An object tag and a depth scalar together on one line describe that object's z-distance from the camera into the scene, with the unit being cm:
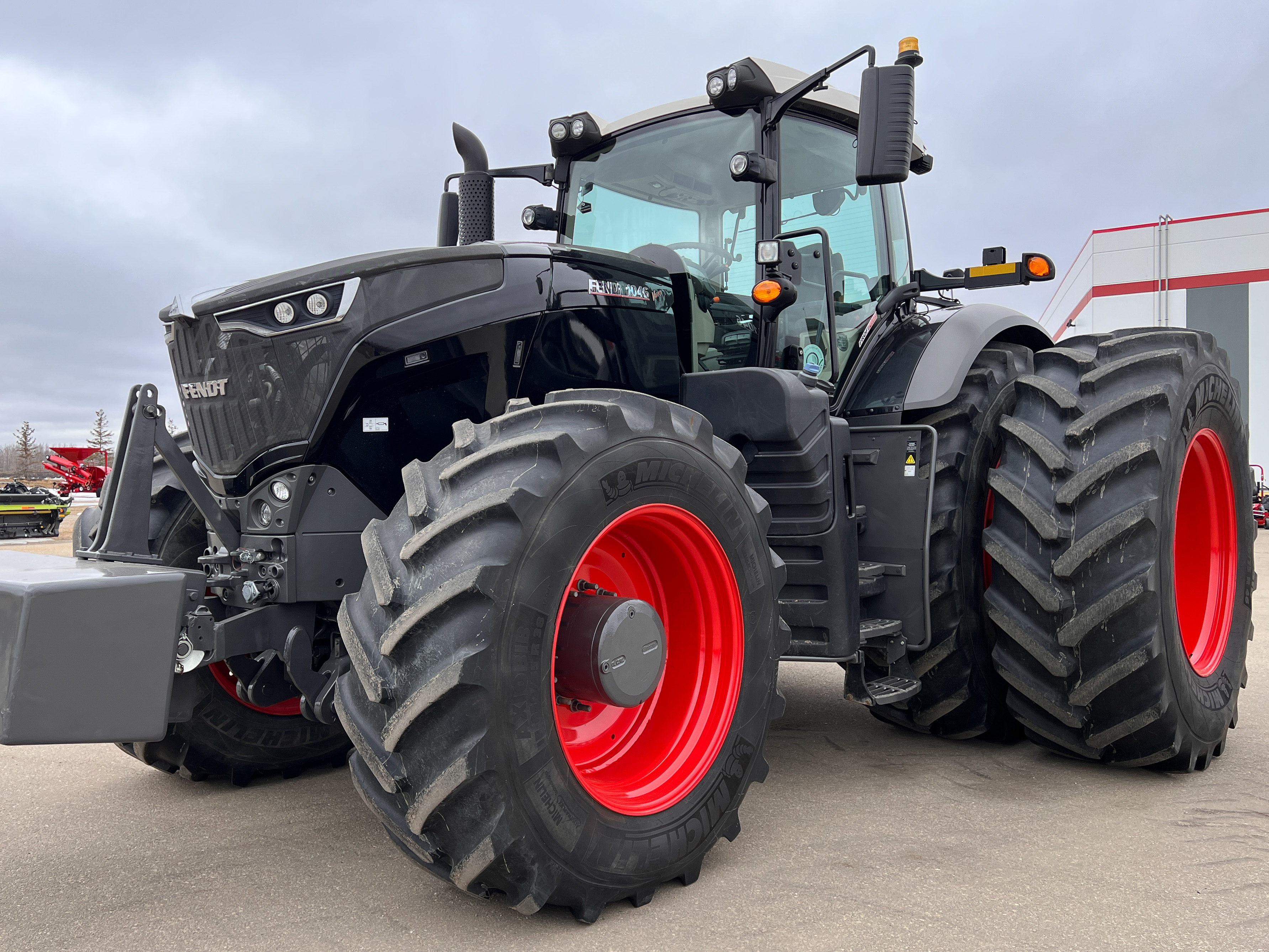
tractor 223
